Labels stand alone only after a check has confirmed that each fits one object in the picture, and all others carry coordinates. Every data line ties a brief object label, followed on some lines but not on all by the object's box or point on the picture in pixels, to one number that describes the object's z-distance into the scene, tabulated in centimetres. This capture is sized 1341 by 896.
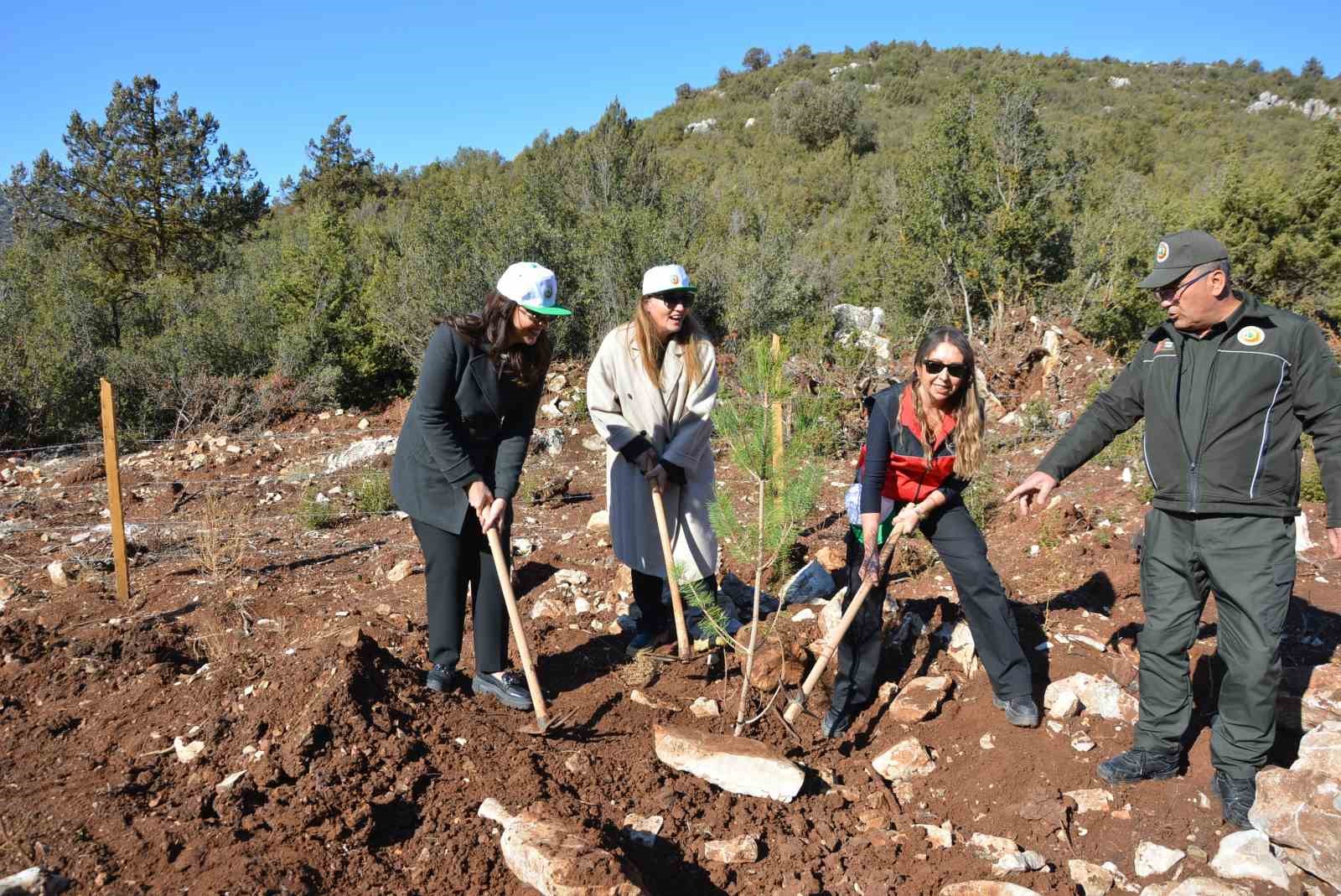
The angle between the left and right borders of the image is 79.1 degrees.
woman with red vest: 281
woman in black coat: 298
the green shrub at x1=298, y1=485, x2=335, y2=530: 626
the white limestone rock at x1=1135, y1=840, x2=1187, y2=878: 243
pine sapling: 316
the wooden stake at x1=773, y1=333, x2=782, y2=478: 325
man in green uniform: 239
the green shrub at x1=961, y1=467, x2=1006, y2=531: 553
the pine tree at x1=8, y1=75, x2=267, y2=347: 1873
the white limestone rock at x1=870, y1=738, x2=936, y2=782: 298
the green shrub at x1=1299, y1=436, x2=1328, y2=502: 503
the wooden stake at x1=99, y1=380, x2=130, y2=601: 472
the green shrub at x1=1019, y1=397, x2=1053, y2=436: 788
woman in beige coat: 351
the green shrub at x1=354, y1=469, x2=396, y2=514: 676
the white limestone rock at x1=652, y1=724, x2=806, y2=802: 278
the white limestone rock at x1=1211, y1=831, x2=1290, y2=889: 231
